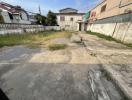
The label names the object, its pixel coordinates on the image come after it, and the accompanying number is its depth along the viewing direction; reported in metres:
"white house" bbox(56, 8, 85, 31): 27.62
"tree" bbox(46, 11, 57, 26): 27.27
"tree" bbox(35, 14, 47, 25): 26.15
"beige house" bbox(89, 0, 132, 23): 8.01
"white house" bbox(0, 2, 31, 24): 17.15
